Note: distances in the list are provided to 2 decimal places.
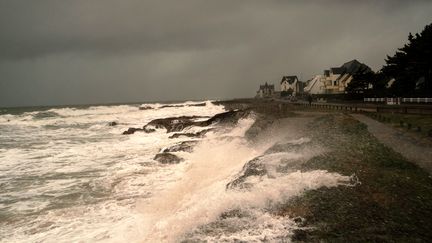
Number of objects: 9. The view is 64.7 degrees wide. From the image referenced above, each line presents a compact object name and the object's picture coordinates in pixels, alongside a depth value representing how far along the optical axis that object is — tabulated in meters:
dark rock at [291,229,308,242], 6.23
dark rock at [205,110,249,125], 31.12
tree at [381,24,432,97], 35.50
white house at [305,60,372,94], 86.12
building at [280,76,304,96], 131.00
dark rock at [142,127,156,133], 32.39
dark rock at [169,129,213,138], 25.54
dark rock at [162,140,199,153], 19.45
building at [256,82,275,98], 165.07
